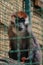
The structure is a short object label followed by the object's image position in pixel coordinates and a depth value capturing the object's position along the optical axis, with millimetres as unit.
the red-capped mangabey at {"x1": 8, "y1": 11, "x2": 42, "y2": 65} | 2288
